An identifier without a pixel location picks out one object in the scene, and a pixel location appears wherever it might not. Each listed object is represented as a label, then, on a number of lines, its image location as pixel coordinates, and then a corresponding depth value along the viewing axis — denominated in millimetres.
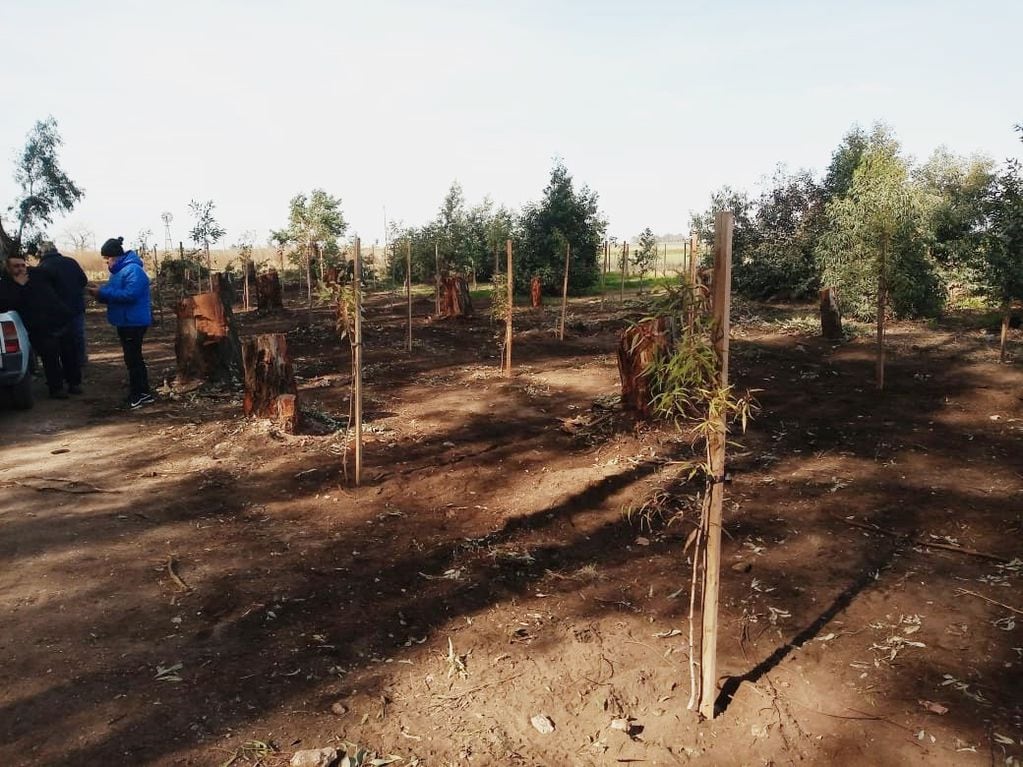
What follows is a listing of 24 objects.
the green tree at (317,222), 28344
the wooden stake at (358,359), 5934
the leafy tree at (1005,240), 10438
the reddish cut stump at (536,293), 21531
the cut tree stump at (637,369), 7720
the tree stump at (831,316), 14109
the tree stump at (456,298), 18078
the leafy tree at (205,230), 23156
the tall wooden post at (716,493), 2969
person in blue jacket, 8172
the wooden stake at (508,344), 10473
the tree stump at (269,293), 19728
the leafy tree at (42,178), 27609
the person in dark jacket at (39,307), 8273
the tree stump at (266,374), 7828
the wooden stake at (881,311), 9750
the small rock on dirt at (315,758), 2918
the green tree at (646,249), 21109
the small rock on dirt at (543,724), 3234
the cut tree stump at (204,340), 9203
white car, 7836
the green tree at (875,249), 12133
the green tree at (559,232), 24094
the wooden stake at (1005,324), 10758
